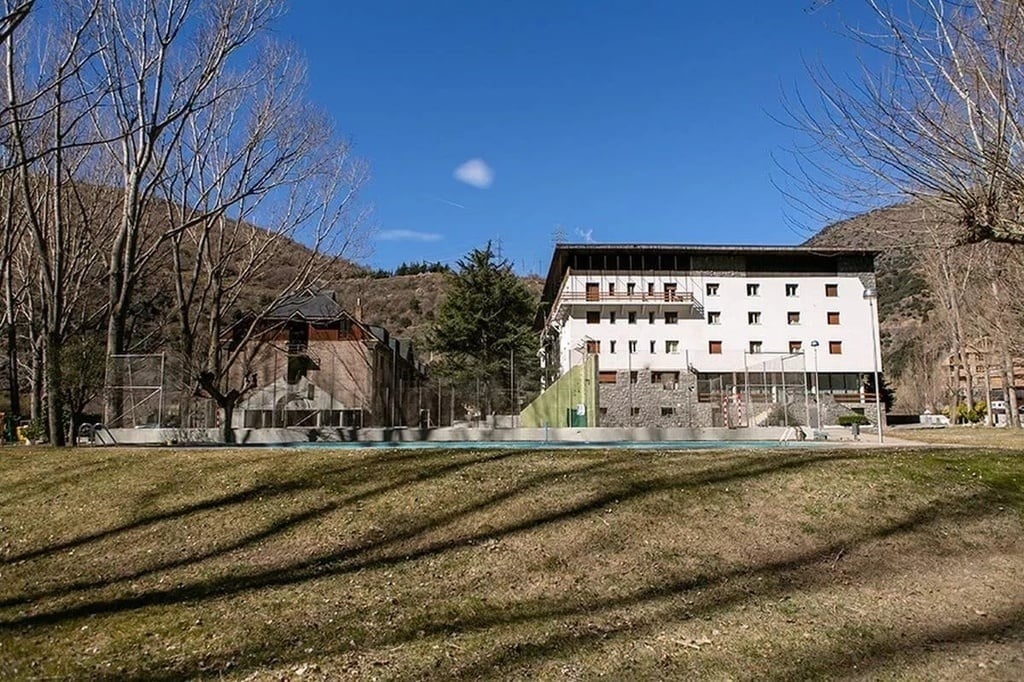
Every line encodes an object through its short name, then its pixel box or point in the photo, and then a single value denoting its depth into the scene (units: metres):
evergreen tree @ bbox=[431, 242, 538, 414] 44.59
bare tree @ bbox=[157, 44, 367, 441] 21.36
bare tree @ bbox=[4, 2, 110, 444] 14.51
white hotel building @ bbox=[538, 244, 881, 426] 48.84
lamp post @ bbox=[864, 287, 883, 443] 20.19
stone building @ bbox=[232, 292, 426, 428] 27.72
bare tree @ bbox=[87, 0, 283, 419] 17.44
